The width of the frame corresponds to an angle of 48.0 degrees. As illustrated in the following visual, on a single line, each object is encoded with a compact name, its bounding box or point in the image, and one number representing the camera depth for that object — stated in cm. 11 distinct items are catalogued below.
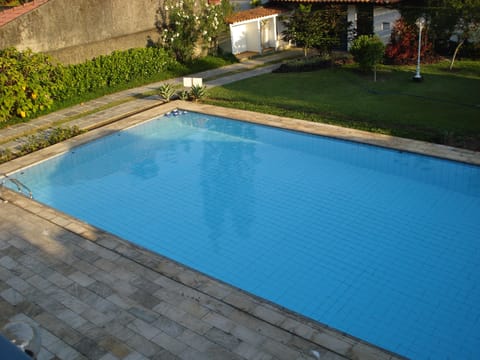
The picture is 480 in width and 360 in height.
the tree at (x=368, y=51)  2105
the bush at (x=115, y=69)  2038
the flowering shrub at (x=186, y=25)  2405
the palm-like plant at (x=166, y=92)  1984
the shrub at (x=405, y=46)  2298
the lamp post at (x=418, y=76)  2045
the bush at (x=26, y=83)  1745
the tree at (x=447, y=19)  2203
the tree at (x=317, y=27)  2378
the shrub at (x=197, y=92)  1964
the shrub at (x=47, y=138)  1590
